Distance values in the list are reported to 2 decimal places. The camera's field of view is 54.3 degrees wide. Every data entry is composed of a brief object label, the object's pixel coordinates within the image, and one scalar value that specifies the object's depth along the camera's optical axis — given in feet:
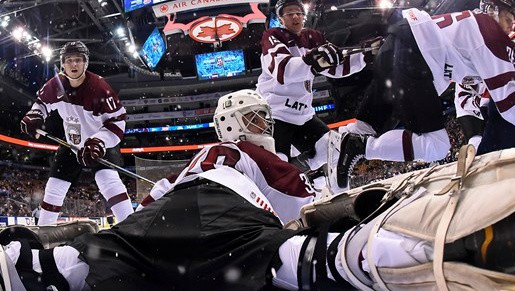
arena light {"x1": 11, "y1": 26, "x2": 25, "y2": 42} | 49.19
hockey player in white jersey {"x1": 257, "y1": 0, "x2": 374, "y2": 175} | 11.85
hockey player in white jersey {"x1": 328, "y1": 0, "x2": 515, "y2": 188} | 8.44
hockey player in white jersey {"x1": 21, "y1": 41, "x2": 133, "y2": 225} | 12.42
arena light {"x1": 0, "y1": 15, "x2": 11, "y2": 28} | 47.57
